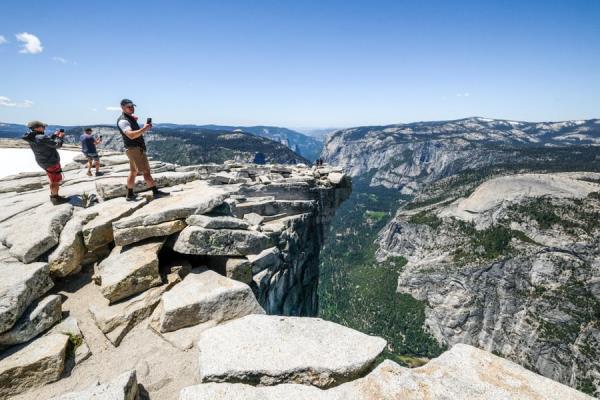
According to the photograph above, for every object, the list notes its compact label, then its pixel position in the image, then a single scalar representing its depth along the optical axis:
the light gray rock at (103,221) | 9.16
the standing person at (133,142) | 10.66
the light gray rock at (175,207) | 9.20
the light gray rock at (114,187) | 11.91
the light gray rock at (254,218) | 21.54
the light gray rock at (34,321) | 6.27
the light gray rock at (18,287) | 6.20
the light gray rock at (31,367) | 5.72
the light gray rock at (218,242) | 8.98
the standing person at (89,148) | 19.59
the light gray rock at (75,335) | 6.57
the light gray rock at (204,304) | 7.27
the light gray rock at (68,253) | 8.42
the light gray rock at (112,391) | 4.73
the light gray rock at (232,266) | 9.59
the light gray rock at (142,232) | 8.95
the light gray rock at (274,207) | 23.67
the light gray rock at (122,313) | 7.25
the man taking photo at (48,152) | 11.26
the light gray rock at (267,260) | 17.94
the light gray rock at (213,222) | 9.30
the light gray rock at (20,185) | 16.96
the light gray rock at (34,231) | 8.23
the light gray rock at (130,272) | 7.91
